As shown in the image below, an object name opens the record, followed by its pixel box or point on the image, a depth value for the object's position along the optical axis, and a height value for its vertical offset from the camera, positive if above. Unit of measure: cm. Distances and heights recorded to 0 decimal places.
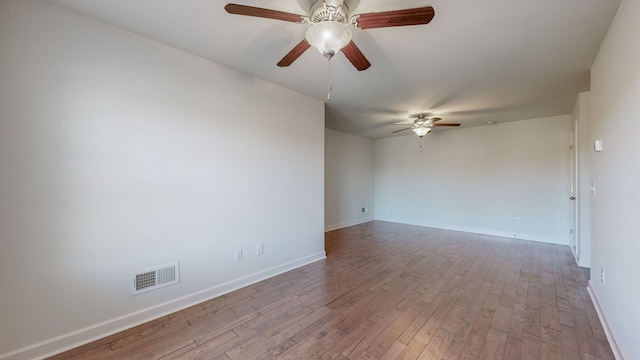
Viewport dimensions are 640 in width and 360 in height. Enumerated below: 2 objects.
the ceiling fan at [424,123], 458 +110
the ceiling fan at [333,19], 143 +100
